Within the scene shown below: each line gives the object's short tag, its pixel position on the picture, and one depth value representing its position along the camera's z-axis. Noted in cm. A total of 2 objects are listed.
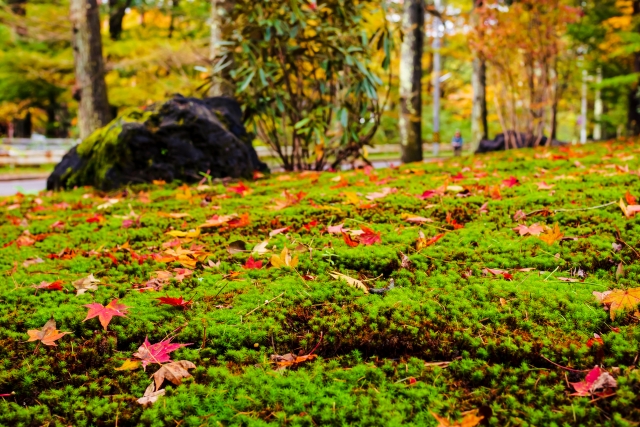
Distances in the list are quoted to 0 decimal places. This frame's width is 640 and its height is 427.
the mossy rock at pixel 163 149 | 484
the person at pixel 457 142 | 1719
